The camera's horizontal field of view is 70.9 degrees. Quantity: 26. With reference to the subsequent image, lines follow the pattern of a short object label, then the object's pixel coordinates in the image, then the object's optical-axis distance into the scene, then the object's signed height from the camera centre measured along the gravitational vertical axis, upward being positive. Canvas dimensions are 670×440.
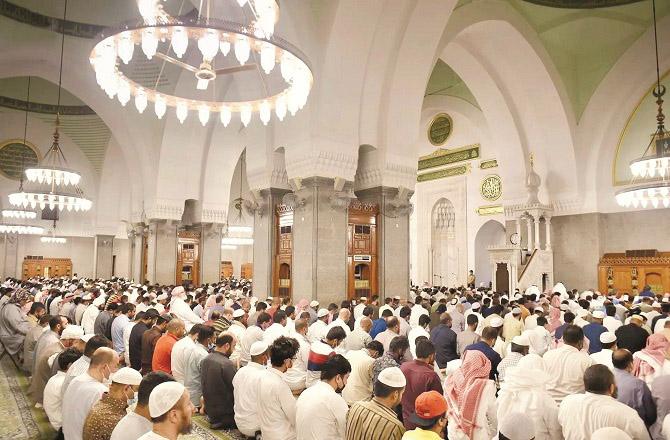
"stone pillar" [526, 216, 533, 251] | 12.34 +0.67
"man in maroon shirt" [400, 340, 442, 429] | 2.93 -0.74
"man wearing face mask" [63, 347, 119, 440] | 2.60 -0.74
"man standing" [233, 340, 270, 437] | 3.24 -0.94
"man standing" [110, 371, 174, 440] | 1.99 -0.69
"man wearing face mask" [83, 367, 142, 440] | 2.29 -0.74
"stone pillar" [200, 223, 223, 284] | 13.90 +0.19
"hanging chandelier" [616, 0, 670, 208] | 8.59 +1.47
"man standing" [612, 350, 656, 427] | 2.68 -0.75
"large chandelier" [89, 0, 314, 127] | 4.49 +2.12
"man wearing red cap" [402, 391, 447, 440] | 1.88 -0.62
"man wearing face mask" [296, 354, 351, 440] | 2.49 -0.80
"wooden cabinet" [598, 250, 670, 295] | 10.81 -0.27
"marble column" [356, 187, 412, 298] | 8.73 +0.31
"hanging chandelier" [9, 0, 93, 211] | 10.30 +1.58
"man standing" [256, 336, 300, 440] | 2.93 -0.91
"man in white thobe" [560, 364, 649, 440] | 2.22 -0.74
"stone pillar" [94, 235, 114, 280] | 18.80 +0.08
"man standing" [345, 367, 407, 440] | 2.13 -0.72
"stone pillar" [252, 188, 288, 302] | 9.27 +0.38
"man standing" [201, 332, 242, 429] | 3.67 -0.99
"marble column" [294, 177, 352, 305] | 7.91 +0.23
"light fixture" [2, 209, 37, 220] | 15.41 +1.42
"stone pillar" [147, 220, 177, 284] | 13.16 +0.15
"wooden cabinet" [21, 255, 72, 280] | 18.86 -0.42
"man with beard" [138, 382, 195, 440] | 1.75 -0.58
